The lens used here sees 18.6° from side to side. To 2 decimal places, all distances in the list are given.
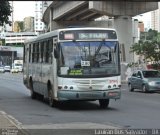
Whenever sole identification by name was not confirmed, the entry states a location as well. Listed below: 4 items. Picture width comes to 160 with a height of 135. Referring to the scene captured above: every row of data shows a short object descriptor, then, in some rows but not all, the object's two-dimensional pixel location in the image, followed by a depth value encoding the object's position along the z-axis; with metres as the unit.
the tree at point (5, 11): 23.21
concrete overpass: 50.94
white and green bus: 18.12
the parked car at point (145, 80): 31.41
